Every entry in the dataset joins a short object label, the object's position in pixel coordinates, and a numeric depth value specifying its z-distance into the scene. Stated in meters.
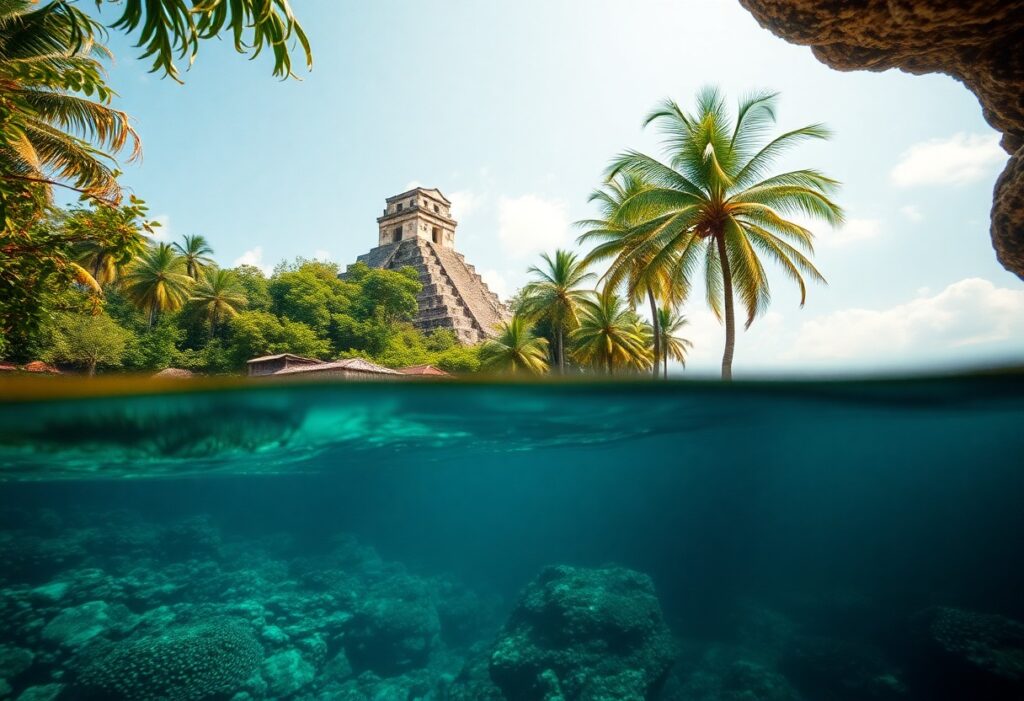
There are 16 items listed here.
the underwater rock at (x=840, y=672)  8.55
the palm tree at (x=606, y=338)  27.73
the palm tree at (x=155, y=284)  36.44
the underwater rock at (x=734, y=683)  8.56
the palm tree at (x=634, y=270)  15.41
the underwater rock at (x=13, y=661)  8.57
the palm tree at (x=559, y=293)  29.92
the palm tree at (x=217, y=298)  39.22
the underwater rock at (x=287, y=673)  9.48
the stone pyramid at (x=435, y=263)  51.88
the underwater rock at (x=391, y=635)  11.09
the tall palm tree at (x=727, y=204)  13.81
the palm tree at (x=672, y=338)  39.01
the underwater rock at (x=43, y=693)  8.30
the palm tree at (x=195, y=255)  44.75
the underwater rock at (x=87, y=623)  9.99
